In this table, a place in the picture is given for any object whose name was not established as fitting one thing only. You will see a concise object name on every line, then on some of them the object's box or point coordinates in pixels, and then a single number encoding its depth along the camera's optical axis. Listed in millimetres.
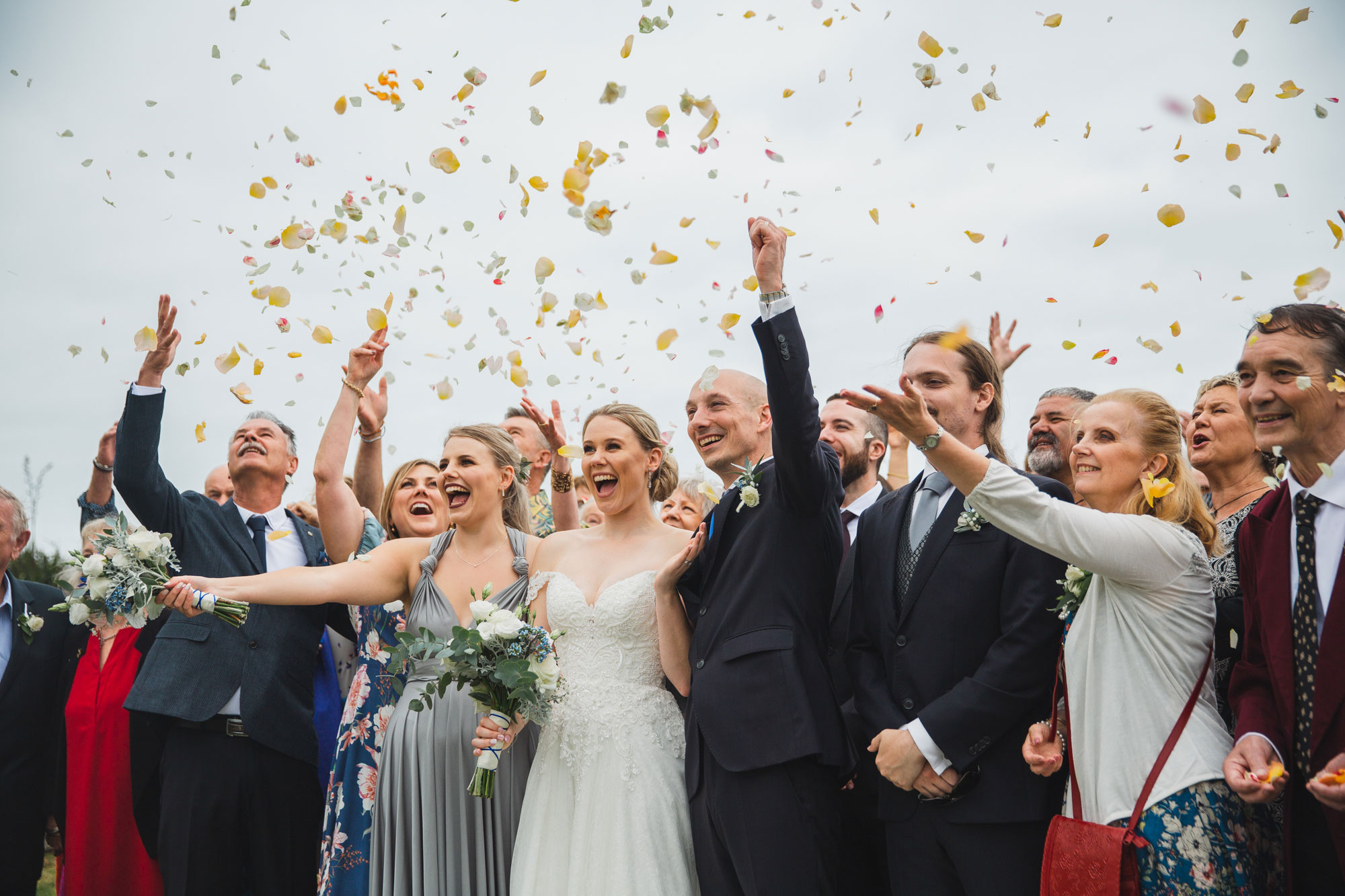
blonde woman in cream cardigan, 3191
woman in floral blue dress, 5133
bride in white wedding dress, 4383
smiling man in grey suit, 5270
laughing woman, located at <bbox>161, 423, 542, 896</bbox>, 4797
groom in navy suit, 3908
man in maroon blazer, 3070
